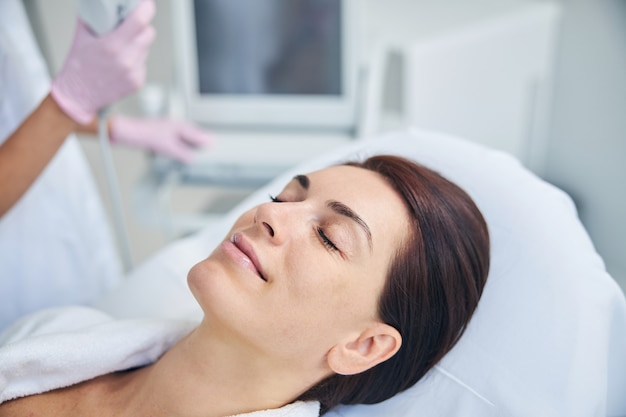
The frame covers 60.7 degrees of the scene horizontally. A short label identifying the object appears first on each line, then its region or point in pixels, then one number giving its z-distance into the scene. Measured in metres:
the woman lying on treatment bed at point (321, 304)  0.73
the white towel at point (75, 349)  0.83
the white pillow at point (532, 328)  0.81
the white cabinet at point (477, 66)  1.78
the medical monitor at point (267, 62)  1.42
